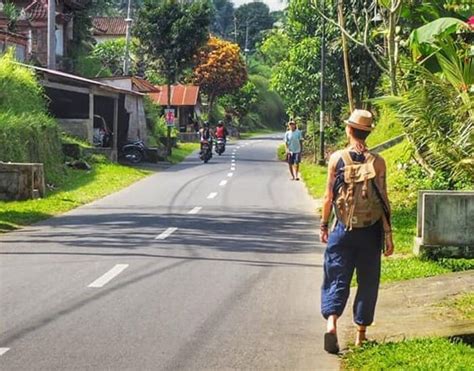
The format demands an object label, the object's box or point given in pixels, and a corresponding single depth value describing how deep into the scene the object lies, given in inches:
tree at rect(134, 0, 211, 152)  2012.8
